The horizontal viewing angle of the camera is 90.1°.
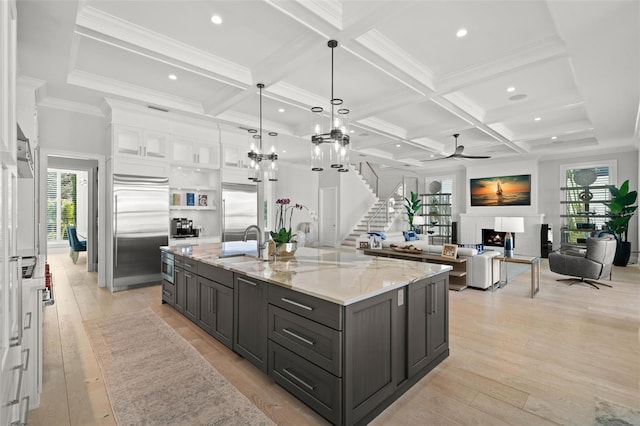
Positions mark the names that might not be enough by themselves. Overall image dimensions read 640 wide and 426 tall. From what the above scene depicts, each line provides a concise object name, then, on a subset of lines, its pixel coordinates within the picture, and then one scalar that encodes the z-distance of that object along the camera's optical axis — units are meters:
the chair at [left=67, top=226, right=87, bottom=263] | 7.68
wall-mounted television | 9.40
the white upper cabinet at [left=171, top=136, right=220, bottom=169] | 5.88
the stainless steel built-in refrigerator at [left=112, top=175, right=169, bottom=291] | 5.19
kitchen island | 1.88
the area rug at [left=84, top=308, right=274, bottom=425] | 2.07
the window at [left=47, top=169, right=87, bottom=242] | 10.12
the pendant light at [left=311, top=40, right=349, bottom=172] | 3.00
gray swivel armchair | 5.30
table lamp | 5.18
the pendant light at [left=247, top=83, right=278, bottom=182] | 4.09
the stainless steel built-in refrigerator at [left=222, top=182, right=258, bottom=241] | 6.39
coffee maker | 6.10
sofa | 5.06
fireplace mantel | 9.07
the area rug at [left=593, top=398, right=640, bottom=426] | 1.98
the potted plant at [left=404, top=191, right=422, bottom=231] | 11.34
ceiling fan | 6.72
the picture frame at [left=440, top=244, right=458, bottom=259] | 5.14
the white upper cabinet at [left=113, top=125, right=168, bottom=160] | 5.13
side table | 4.76
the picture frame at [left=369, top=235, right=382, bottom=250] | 6.32
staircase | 10.54
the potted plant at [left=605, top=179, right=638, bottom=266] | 7.14
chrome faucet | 3.29
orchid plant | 3.25
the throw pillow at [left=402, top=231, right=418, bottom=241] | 8.75
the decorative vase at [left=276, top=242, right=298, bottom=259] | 3.24
